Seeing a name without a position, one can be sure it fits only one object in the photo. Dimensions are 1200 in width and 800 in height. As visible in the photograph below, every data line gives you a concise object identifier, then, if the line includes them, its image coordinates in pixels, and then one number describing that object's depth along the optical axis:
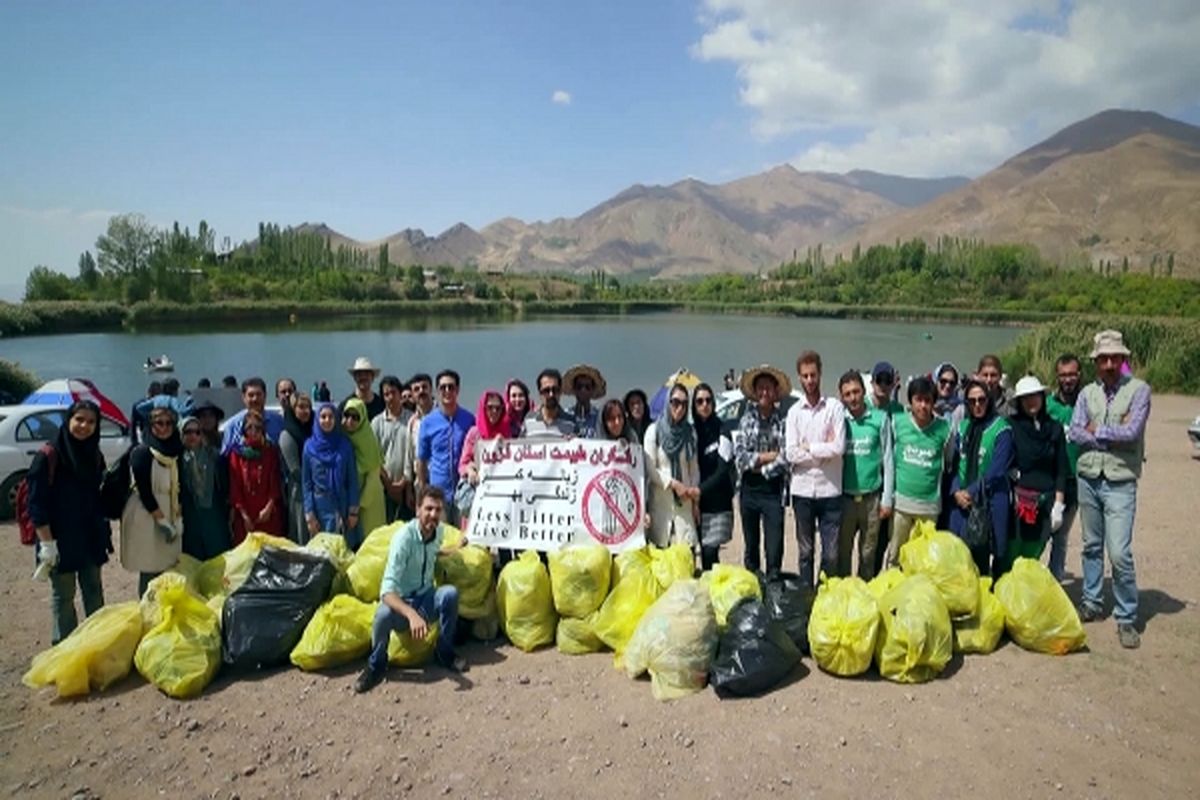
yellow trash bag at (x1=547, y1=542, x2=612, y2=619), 4.55
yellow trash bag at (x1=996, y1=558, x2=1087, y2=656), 4.25
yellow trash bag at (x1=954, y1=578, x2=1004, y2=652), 4.29
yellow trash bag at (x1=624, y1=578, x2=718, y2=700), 4.02
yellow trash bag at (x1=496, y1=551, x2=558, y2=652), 4.59
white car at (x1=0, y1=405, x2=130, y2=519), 8.00
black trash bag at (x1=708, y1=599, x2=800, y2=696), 3.93
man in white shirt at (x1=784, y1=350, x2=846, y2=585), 4.71
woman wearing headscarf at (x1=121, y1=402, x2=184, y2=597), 4.67
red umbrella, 9.96
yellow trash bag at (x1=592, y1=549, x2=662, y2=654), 4.44
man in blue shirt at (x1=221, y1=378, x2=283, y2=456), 5.23
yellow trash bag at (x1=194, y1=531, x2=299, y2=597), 4.64
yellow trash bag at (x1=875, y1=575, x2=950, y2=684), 3.99
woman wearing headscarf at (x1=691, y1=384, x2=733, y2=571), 4.96
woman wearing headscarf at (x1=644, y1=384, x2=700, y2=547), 4.91
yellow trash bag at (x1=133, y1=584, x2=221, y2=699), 4.03
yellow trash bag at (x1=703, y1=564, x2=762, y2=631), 4.26
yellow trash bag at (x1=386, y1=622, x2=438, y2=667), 4.35
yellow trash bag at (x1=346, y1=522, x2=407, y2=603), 4.61
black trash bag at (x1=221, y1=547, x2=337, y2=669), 4.23
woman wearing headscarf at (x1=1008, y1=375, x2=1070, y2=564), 4.72
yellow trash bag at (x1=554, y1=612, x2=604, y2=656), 4.52
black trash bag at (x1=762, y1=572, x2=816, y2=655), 4.29
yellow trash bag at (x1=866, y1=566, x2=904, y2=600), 4.41
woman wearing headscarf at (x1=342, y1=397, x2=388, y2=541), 5.30
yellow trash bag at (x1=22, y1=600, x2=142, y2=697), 4.02
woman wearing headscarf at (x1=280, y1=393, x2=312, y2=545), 5.41
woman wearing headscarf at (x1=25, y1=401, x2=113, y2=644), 4.33
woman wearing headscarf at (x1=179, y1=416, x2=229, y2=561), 4.93
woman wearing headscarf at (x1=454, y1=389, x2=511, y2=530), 5.29
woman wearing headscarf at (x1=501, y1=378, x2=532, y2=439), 5.48
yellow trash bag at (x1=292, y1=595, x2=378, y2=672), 4.24
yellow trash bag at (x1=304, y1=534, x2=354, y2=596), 4.61
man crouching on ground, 4.16
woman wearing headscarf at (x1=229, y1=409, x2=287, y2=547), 5.12
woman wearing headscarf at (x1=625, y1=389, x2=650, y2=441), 5.34
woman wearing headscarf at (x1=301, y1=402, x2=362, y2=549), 5.14
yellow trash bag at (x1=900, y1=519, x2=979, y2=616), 4.32
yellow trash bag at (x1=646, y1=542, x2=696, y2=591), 4.62
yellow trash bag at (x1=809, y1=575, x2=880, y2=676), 4.02
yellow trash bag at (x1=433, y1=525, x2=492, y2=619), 4.65
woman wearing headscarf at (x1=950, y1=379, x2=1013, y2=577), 4.72
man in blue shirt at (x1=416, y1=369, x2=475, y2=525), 5.50
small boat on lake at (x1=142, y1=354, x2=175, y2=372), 27.09
